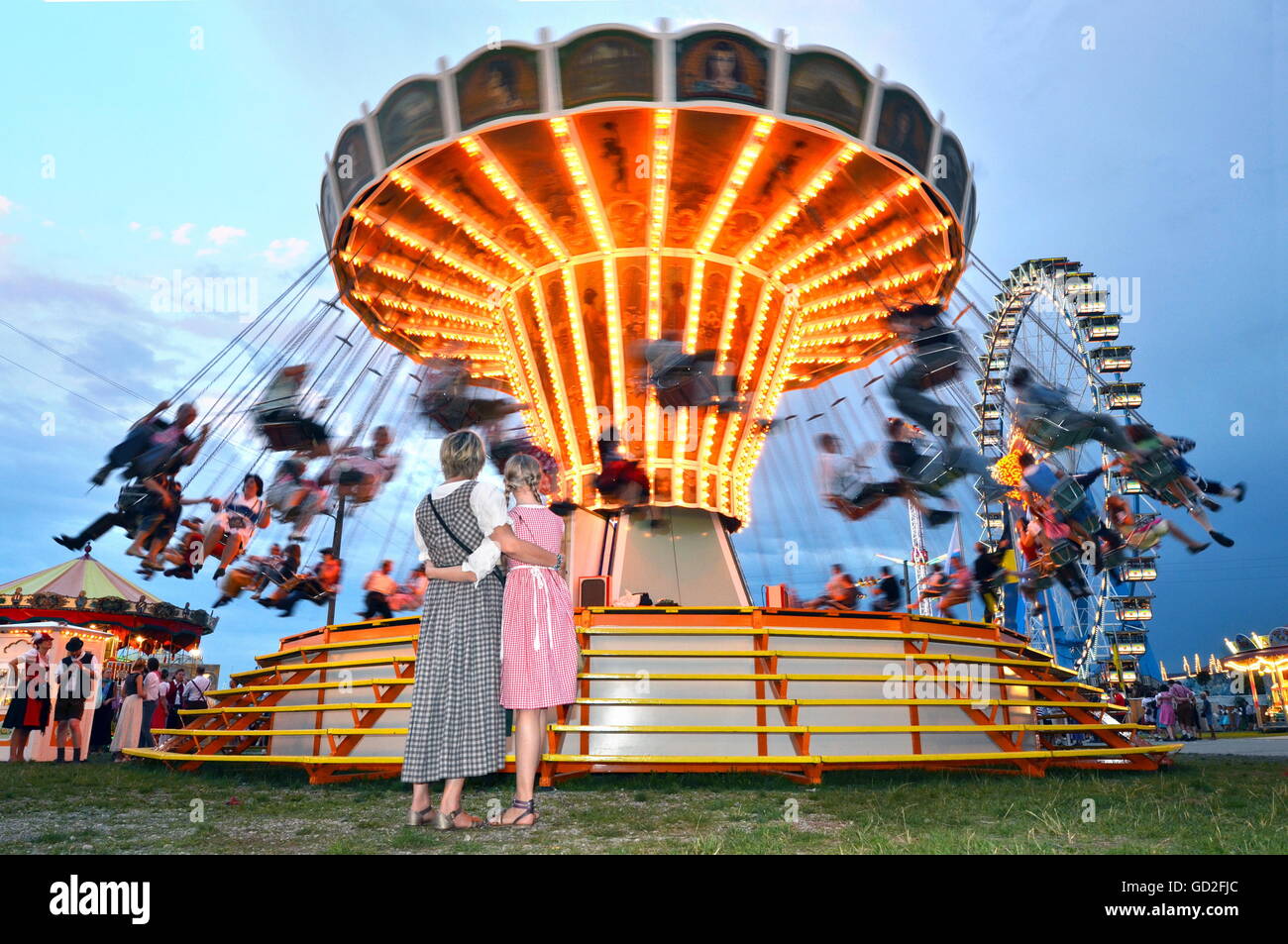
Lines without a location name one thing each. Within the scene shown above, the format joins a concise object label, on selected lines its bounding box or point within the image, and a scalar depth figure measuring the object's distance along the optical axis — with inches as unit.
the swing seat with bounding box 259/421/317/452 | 446.9
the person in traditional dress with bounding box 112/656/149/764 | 486.0
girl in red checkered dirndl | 154.4
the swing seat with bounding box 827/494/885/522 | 538.0
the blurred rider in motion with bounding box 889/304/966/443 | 456.1
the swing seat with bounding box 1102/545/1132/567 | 549.2
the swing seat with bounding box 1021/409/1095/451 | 443.5
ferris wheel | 1069.1
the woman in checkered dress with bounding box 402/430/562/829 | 150.4
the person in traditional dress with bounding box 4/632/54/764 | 446.6
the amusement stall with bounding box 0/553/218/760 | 959.0
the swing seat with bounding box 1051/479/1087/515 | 516.1
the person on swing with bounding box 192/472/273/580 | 513.0
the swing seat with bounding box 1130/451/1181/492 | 451.8
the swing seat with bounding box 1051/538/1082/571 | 543.8
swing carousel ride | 277.1
